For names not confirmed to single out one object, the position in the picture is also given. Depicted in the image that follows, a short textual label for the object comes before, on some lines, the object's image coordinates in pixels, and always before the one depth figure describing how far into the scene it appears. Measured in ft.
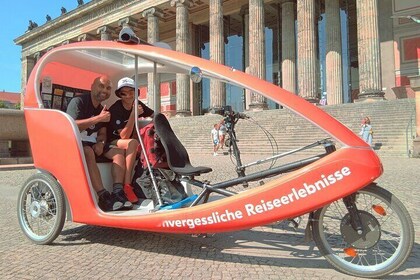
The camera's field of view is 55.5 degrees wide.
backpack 12.50
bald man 12.56
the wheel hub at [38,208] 13.32
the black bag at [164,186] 12.09
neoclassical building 82.94
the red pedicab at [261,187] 8.97
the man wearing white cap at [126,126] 13.15
